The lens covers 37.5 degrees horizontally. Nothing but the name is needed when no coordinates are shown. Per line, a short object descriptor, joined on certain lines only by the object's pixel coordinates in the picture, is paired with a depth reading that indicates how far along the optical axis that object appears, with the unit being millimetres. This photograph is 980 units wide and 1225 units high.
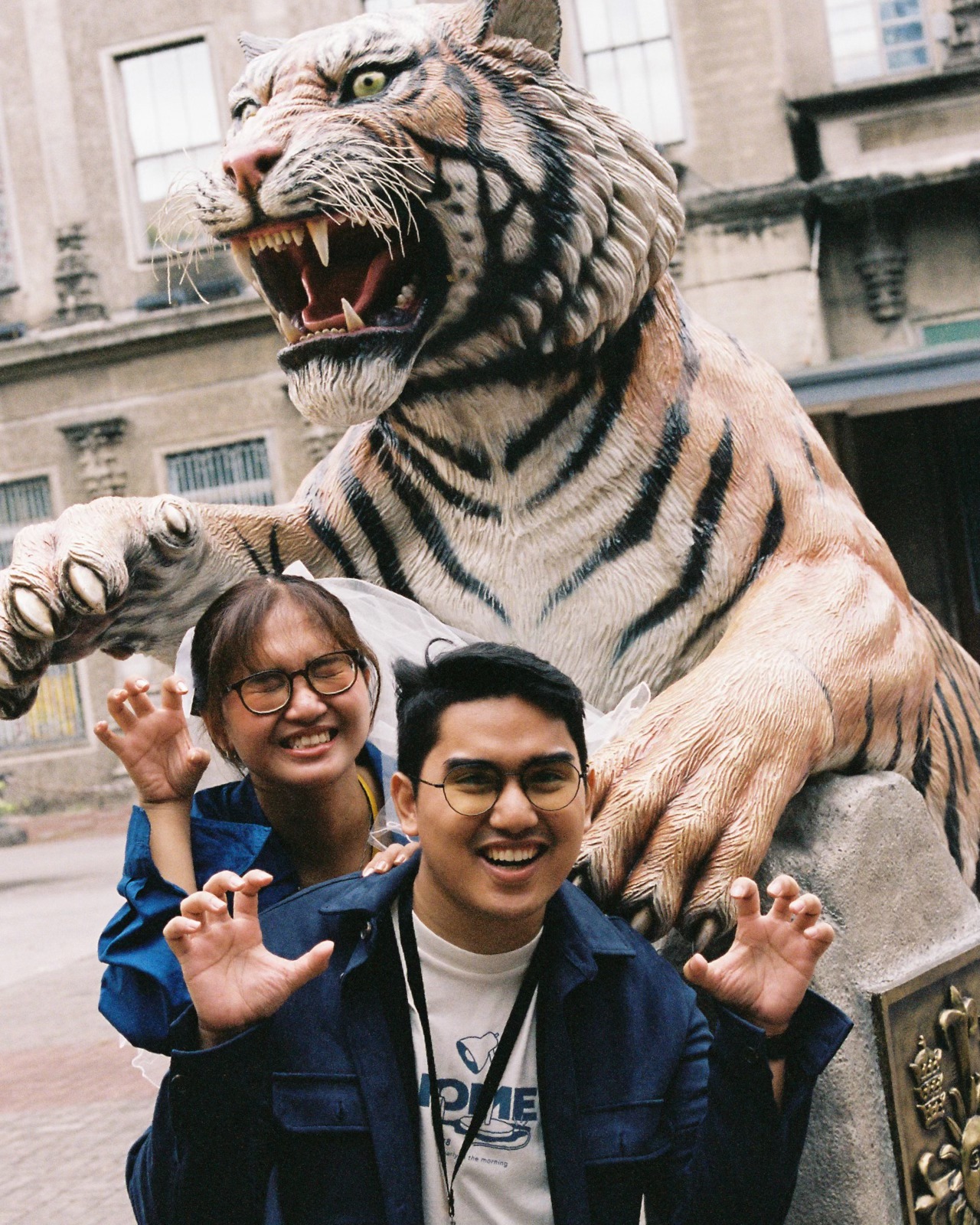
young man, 1449
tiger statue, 1971
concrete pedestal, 2027
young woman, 1725
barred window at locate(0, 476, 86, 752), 15406
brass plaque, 2125
